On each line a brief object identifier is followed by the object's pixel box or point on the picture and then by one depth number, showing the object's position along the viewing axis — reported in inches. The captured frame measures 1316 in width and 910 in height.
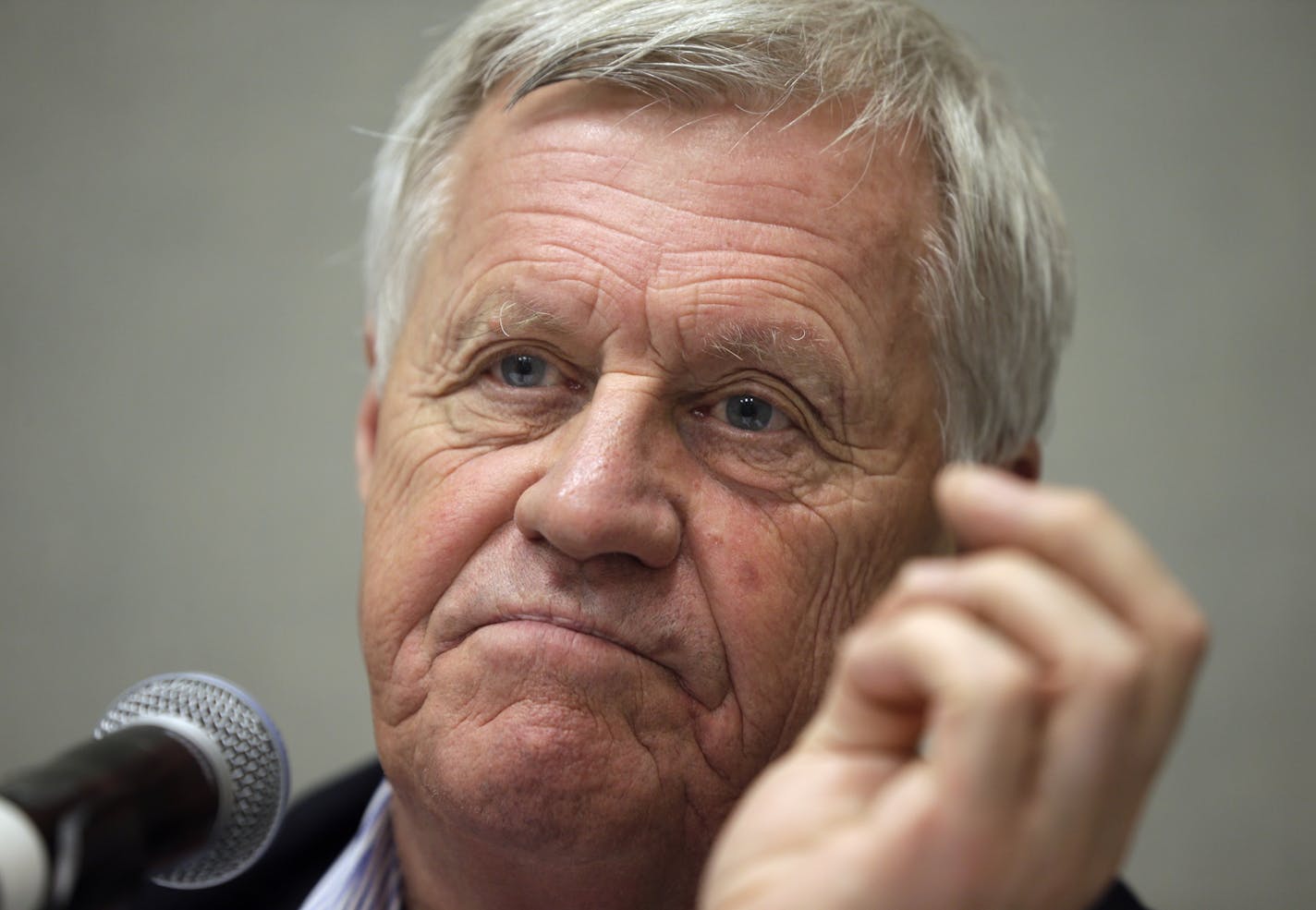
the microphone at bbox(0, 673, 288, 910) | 53.8
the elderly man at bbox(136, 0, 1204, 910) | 58.1
